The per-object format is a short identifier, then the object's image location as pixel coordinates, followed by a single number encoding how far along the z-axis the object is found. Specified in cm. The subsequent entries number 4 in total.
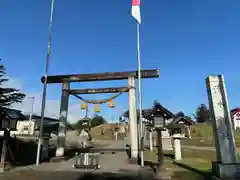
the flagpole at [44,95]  1450
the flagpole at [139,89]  1415
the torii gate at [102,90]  1608
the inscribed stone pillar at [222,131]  920
